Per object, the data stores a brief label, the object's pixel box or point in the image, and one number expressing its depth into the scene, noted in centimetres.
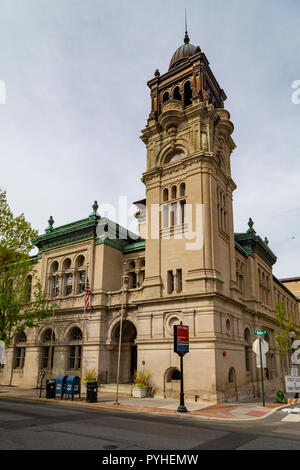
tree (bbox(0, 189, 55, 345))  3050
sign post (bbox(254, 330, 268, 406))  2206
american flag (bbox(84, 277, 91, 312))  2851
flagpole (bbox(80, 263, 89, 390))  3053
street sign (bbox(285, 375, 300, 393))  1931
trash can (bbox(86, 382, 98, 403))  2201
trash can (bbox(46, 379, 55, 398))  2395
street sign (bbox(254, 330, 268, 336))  2206
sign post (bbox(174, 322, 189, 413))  1969
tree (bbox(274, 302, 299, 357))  3409
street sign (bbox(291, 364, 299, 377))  2459
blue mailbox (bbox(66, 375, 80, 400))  2310
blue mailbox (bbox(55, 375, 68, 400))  2355
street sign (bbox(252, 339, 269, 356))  2255
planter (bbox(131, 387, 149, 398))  2489
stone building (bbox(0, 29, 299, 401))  2555
